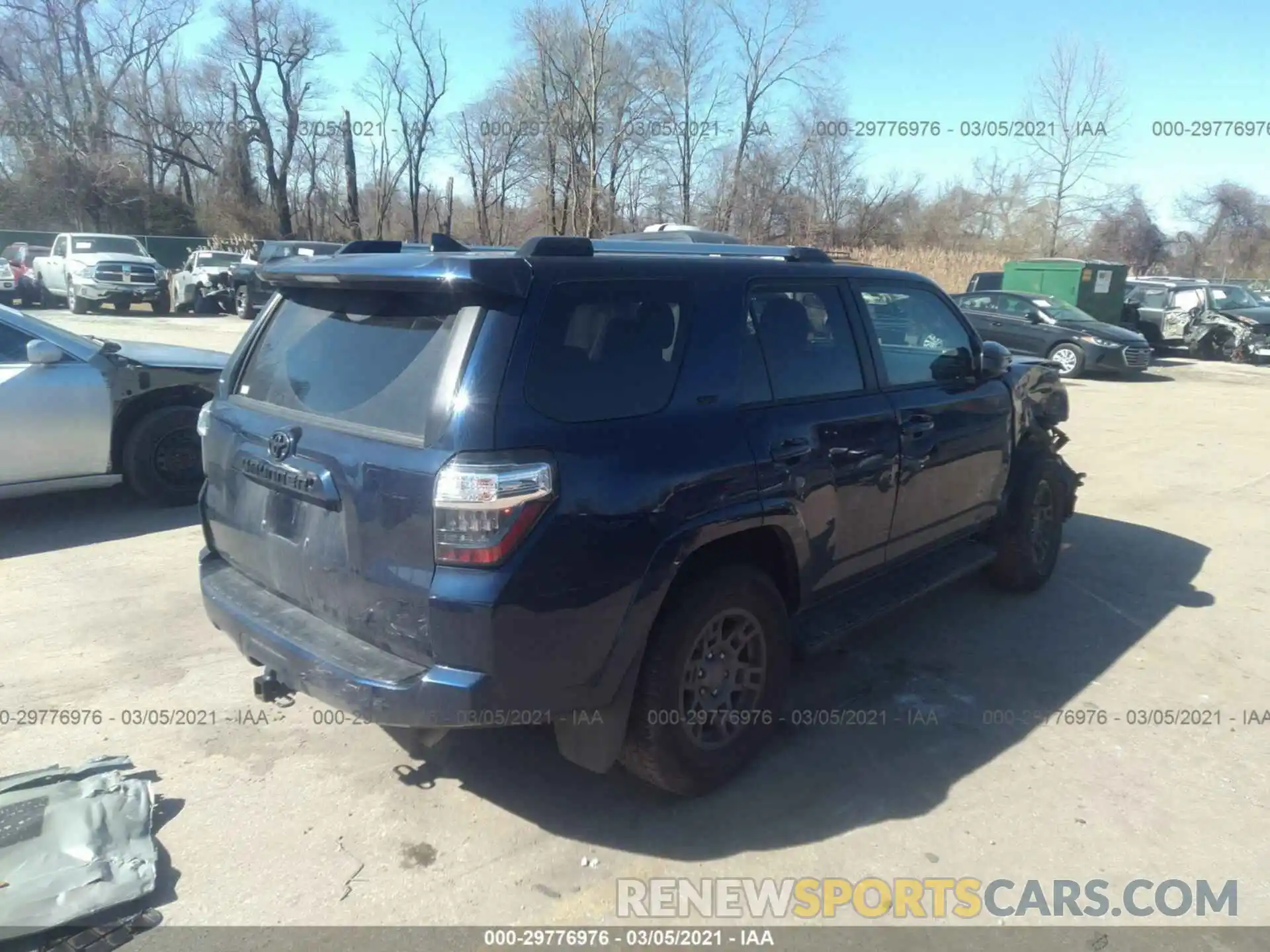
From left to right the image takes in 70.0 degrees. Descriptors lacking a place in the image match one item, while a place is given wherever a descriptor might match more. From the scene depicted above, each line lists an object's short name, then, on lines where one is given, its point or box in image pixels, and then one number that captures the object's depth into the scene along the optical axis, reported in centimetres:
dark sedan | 1702
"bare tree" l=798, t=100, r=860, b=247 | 3469
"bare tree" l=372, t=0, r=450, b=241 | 4169
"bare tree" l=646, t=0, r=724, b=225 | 3238
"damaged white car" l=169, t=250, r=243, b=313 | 2486
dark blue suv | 264
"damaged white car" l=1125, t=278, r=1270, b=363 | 2134
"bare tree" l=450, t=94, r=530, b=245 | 3857
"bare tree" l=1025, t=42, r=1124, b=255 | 3094
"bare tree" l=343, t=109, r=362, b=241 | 4141
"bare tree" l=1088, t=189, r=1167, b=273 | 4334
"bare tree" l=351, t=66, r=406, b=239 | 4500
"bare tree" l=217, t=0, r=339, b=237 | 4412
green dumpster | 2036
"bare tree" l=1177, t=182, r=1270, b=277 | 4916
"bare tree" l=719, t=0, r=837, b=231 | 3266
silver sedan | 581
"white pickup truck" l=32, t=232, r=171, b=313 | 2361
